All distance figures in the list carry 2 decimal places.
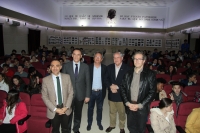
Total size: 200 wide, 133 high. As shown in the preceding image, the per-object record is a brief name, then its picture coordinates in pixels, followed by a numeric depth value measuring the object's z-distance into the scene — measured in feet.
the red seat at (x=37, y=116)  10.96
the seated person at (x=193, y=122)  8.99
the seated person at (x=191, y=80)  16.01
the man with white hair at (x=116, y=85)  11.06
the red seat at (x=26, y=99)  11.33
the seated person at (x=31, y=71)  16.12
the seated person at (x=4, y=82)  14.28
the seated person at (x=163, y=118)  8.44
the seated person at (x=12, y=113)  9.34
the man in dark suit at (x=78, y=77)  10.56
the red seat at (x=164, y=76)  18.12
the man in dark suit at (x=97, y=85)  11.83
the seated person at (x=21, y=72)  17.74
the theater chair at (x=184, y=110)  10.14
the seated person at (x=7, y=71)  18.75
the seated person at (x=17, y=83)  14.01
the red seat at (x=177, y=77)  18.30
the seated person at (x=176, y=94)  11.98
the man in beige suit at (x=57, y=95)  8.98
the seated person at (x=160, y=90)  12.24
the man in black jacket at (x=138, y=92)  8.71
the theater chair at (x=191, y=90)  14.36
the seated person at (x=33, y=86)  13.32
